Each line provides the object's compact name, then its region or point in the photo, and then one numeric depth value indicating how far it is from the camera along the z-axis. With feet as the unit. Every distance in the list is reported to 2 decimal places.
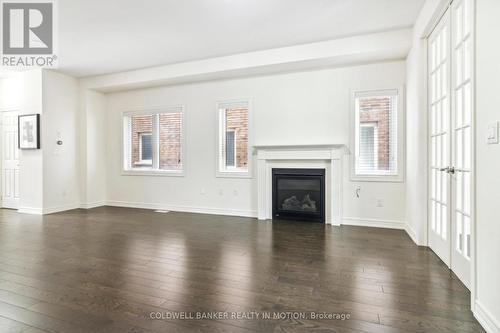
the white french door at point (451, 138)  7.64
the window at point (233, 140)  17.21
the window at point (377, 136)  14.05
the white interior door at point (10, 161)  19.71
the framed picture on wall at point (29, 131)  17.65
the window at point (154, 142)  19.10
